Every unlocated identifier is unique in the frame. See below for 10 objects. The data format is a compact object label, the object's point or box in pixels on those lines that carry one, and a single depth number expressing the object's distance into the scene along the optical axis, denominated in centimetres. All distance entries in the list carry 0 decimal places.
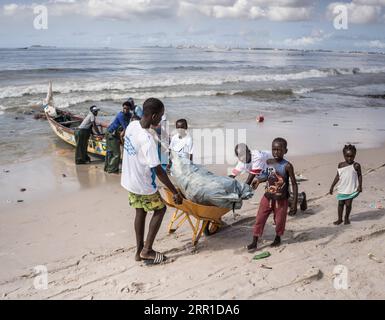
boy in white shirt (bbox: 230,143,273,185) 525
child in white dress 532
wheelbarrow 455
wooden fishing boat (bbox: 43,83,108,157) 983
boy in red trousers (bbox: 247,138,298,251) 458
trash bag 473
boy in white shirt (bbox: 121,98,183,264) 404
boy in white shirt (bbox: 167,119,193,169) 644
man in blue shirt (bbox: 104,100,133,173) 867
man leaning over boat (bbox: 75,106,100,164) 952
